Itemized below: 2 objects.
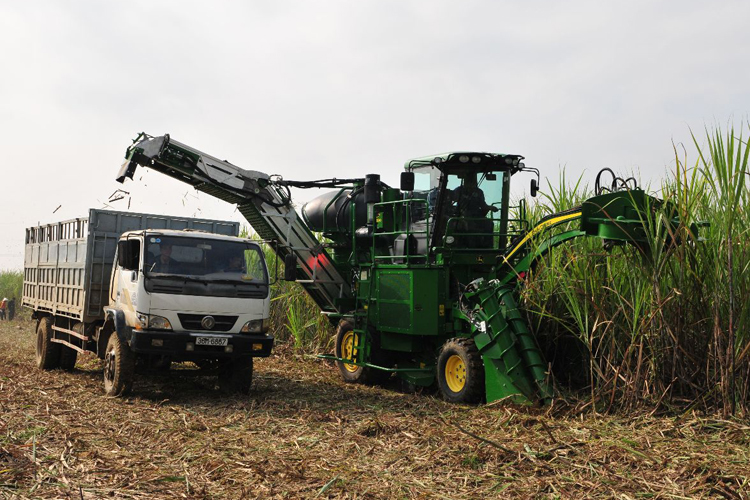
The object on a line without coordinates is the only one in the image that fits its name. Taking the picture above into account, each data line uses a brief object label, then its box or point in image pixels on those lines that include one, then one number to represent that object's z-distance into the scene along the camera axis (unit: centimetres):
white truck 882
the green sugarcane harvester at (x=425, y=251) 828
